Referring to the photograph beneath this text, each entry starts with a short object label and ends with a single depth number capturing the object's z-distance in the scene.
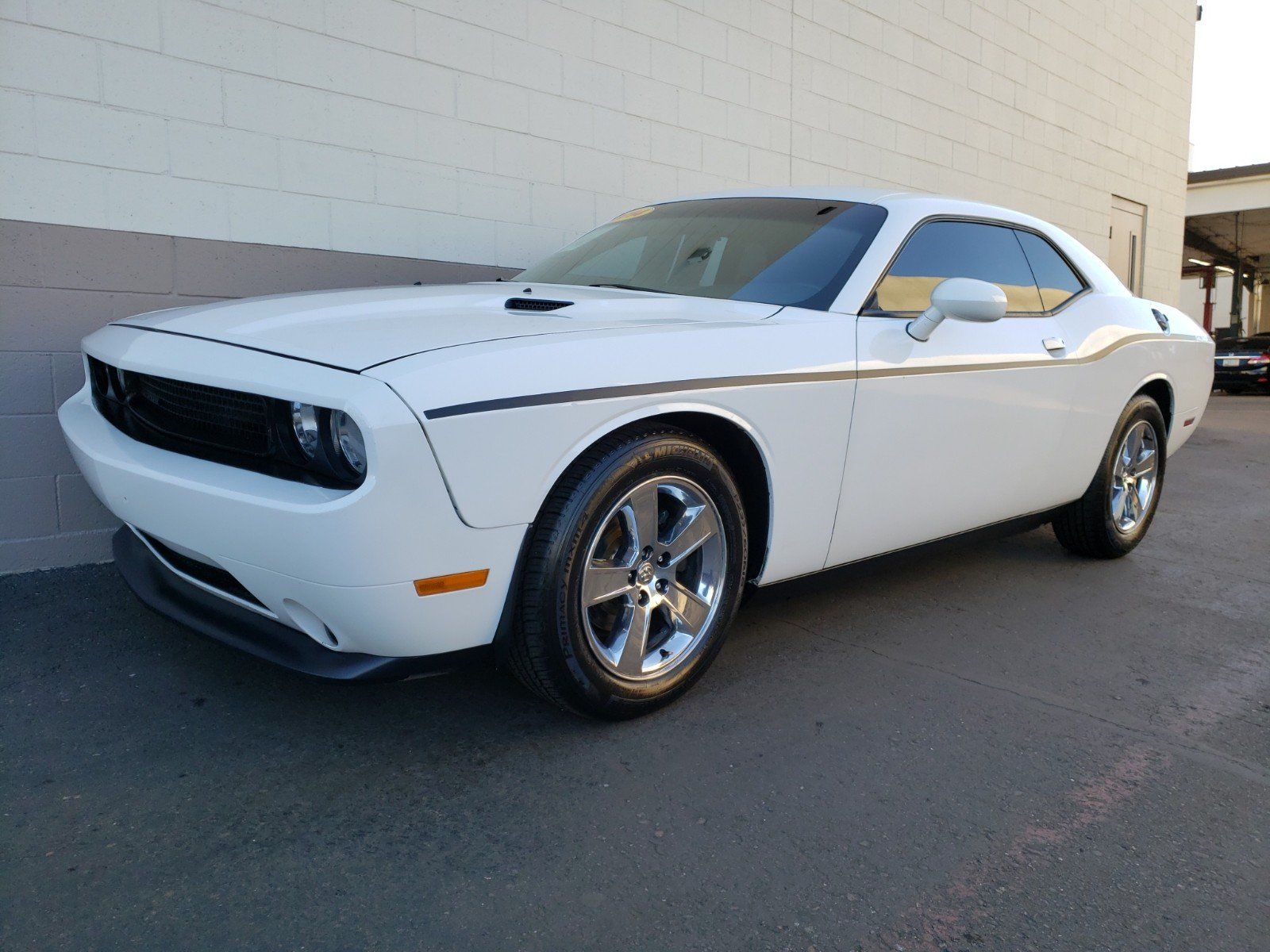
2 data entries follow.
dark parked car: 19.73
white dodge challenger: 2.14
